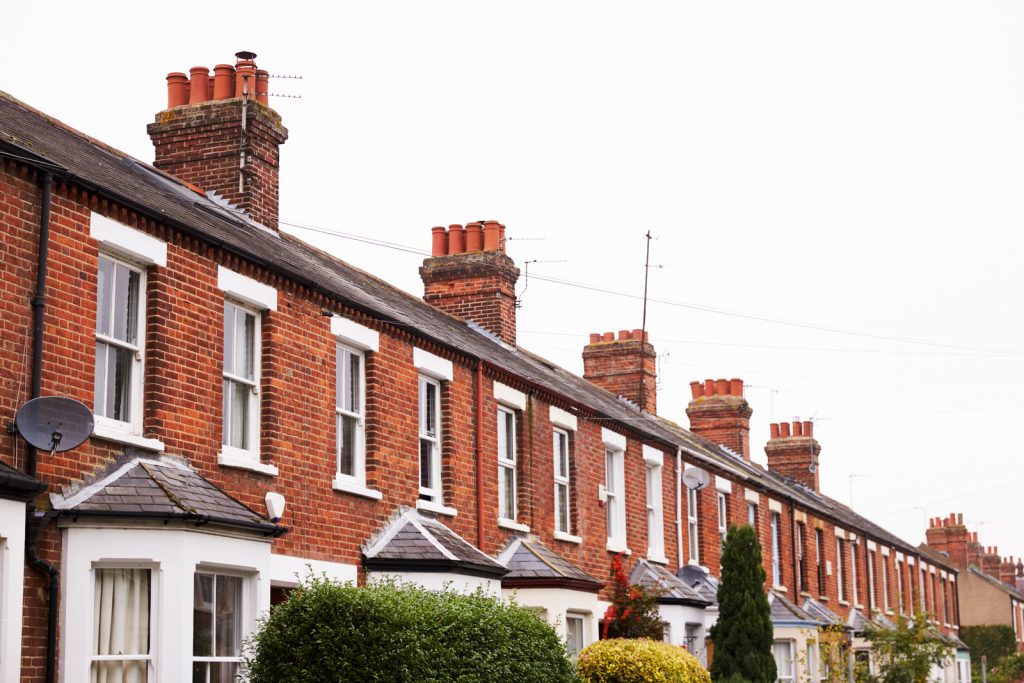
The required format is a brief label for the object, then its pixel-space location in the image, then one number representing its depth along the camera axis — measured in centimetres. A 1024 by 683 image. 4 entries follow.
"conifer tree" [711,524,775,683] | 2569
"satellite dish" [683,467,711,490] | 2708
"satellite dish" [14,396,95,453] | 1152
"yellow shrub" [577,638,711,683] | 1919
